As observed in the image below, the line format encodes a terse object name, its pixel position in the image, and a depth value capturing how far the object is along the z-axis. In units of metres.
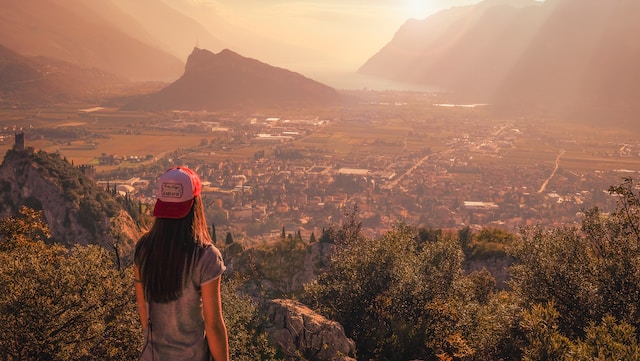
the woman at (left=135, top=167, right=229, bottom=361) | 5.48
